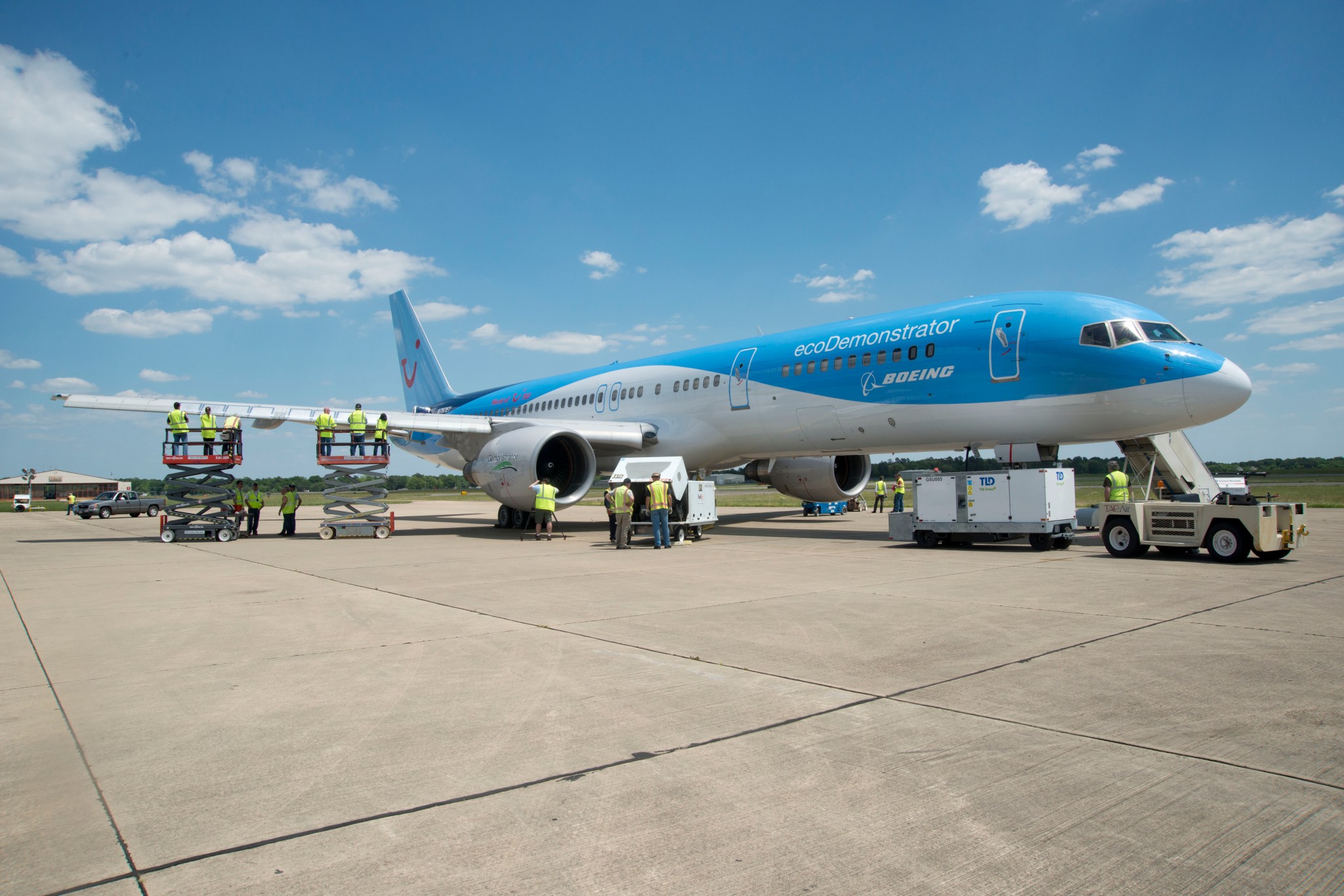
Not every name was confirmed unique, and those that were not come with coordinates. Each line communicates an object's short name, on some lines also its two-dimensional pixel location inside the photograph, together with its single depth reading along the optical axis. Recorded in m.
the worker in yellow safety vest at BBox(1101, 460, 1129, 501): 12.42
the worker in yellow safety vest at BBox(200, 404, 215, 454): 16.84
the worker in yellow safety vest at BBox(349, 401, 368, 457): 17.39
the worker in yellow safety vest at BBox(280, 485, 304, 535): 19.55
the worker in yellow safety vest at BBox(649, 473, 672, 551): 14.59
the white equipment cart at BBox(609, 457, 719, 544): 15.73
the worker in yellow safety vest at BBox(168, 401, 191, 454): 16.64
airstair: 13.50
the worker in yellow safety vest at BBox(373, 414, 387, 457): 17.45
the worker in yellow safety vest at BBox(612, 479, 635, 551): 14.43
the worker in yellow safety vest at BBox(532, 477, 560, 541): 16.16
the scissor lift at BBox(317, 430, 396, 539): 17.44
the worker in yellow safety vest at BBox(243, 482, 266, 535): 20.42
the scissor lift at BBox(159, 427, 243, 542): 17.05
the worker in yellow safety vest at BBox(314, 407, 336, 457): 17.25
